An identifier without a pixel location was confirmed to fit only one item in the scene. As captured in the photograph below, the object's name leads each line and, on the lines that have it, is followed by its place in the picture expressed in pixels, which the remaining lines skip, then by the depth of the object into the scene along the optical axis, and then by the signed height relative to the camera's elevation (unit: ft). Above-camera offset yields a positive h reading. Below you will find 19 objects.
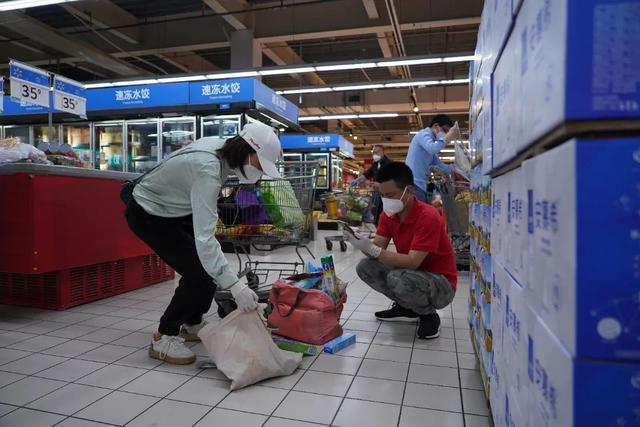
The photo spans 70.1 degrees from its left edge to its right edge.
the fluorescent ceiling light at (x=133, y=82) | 30.53 +7.78
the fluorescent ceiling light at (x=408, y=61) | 26.76 +7.94
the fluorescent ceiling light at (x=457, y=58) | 25.77 +7.85
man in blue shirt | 14.58 +1.51
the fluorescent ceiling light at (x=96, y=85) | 31.24 +7.74
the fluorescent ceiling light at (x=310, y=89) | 34.58 +8.14
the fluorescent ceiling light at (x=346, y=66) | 27.57 +7.97
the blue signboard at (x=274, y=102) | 26.00 +5.86
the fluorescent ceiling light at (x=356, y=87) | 35.00 +8.46
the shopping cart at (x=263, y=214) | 11.78 -0.50
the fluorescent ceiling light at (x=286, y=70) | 28.78 +8.08
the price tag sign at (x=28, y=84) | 16.70 +4.26
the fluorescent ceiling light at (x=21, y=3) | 19.58 +8.40
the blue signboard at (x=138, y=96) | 27.04 +6.13
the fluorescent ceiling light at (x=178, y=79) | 30.48 +7.96
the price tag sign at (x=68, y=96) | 17.85 +4.07
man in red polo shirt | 9.23 -1.32
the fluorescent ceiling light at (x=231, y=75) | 28.96 +7.84
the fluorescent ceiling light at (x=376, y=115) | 46.28 +8.21
